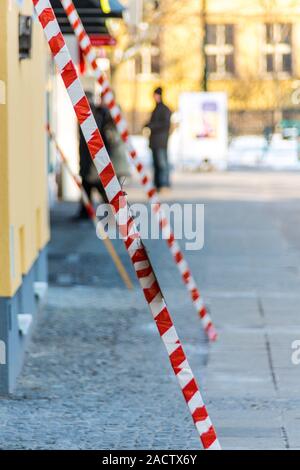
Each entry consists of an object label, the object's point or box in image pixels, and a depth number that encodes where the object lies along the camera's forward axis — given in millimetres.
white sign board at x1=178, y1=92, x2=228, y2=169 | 49602
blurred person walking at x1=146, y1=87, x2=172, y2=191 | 38858
